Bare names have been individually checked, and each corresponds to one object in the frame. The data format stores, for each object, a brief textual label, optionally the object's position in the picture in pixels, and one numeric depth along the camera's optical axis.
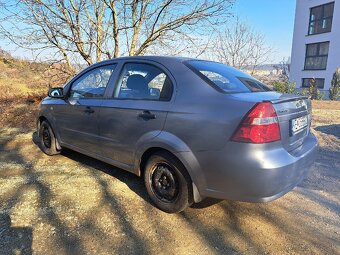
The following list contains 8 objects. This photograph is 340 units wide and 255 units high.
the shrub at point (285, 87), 17.88
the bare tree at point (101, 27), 8.11
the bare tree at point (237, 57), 23.98
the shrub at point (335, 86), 18.12
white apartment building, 21.39
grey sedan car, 2.50
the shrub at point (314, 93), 18.10
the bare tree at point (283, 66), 37.56
